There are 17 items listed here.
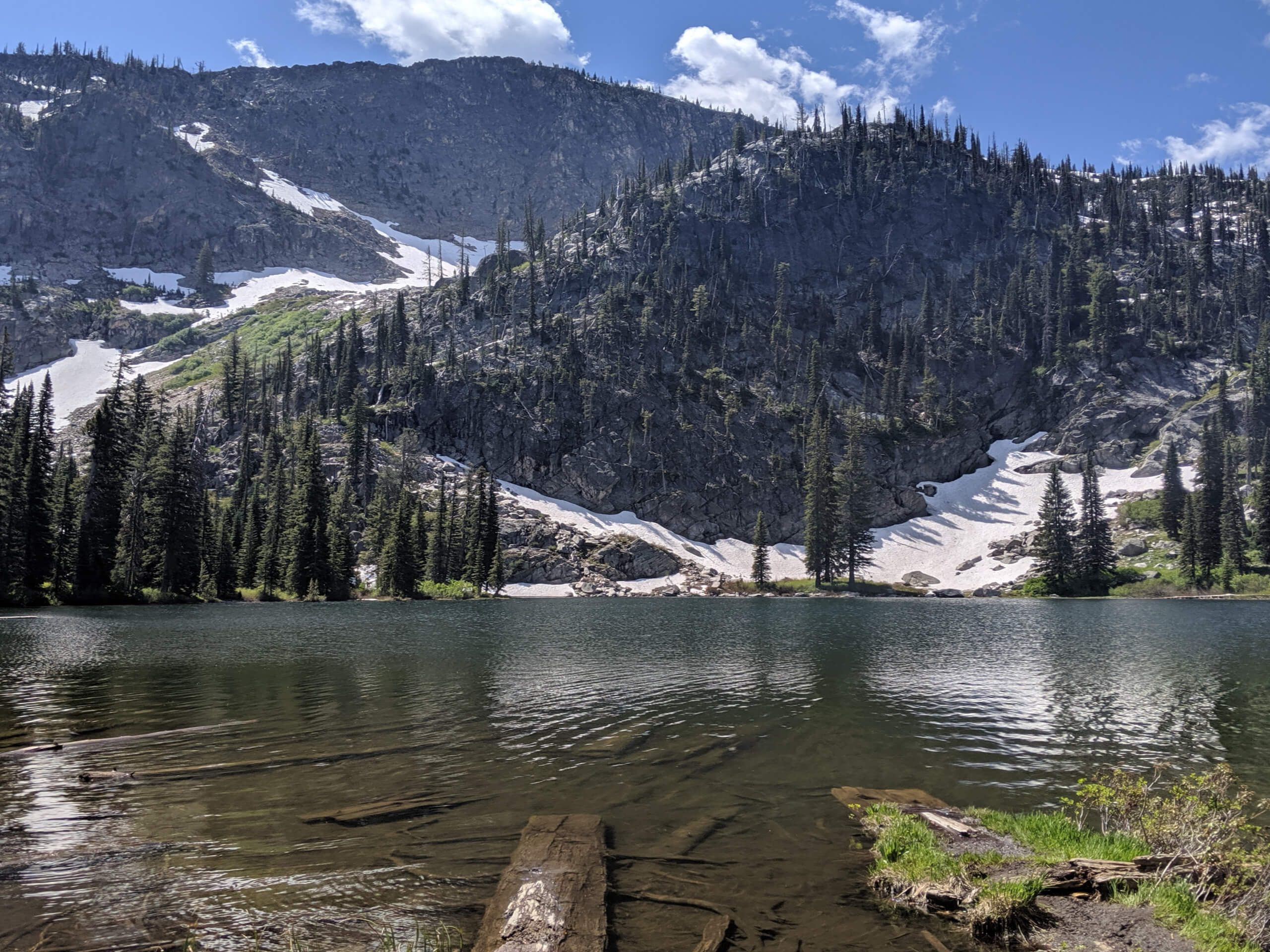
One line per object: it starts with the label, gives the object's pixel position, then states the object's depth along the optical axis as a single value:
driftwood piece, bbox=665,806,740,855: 13.07
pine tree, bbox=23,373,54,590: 73.69
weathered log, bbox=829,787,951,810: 15.53
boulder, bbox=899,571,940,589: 145.38
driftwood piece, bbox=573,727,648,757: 19.83
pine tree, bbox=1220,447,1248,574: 120.19
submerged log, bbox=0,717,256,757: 18.30
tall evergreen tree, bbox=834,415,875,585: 148.12
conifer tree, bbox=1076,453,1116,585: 132.25
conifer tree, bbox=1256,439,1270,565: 120.81
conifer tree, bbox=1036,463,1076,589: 133.62
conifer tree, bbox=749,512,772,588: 143.12
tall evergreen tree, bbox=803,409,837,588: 147.88
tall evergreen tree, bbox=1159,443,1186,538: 138.50
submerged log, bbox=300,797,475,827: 14.02
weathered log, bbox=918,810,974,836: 13.34
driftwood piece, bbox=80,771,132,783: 16.00
